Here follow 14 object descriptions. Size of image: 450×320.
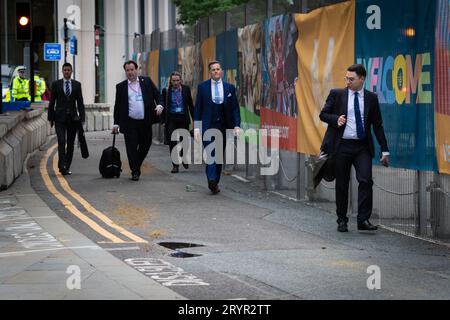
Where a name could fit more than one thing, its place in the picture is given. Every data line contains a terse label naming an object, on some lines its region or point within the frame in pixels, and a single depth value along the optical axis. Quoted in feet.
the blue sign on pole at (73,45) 130.21
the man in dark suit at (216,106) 51.26
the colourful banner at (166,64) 87.97
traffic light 78.18
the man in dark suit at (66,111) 60.54
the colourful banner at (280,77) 50.08
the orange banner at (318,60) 42.86
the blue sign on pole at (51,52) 120.98
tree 168.76
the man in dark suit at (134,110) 56.75
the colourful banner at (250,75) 56.90
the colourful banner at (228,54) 62.08
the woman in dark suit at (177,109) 64.59
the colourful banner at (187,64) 78.07
